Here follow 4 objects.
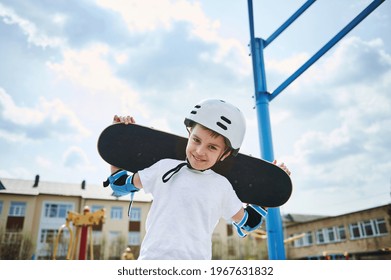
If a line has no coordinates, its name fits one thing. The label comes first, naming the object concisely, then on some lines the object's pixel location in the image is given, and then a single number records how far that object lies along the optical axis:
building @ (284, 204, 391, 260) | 19.44
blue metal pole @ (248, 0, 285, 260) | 2.43
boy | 1.37
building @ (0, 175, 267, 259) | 21.86
